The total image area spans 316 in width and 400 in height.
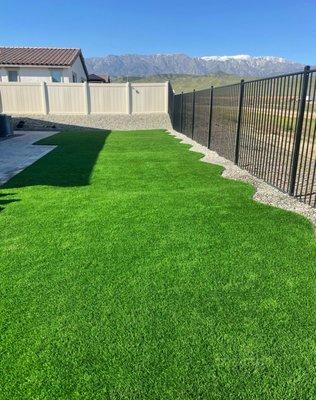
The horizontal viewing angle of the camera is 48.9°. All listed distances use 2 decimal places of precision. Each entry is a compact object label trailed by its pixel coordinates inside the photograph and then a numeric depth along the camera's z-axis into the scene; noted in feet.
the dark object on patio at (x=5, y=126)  52.54
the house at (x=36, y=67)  82.07
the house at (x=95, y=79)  139.50
